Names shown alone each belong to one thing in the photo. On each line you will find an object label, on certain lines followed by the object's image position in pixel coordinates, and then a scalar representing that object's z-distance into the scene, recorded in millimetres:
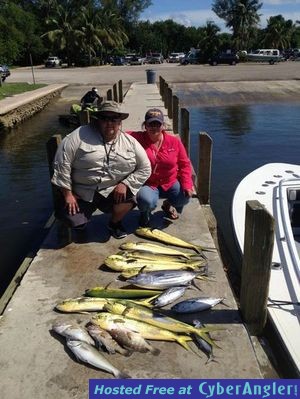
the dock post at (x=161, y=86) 21959
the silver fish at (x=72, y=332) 3371
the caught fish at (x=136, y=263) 4406
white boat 3711
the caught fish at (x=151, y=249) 4711
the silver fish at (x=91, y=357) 3109
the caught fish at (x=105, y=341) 3309
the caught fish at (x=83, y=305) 3748
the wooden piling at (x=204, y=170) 7066
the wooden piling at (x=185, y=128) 9812
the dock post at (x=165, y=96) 18359
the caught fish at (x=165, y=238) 4942
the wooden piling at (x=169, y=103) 16227
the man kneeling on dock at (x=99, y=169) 4461
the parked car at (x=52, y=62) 61156
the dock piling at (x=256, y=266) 3340
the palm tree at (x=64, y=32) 62094
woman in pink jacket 5059
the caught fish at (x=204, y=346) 3294
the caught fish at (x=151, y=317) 3494
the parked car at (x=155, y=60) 71375
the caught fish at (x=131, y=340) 3334
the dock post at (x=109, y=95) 17219
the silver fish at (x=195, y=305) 3742
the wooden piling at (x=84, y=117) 9281
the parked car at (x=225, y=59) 57781
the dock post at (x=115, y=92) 18781
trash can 30161
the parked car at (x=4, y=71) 33850
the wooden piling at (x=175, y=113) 13646
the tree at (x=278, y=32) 83688
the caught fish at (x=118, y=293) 3887
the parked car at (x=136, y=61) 68125
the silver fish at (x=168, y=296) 3816
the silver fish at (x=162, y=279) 4059
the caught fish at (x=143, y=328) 3422
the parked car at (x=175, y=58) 74512
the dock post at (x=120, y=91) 21109
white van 59625
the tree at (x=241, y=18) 79000
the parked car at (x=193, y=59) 63688
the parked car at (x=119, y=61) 66688
